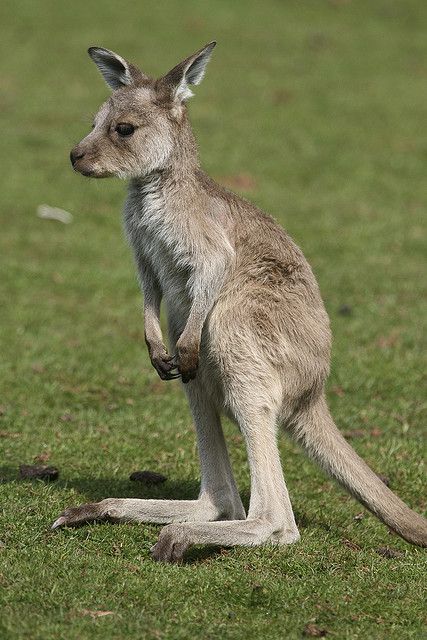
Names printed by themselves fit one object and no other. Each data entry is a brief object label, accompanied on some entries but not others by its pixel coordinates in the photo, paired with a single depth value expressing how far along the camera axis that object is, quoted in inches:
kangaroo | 387.2
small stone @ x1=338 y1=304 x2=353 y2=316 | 743.7
